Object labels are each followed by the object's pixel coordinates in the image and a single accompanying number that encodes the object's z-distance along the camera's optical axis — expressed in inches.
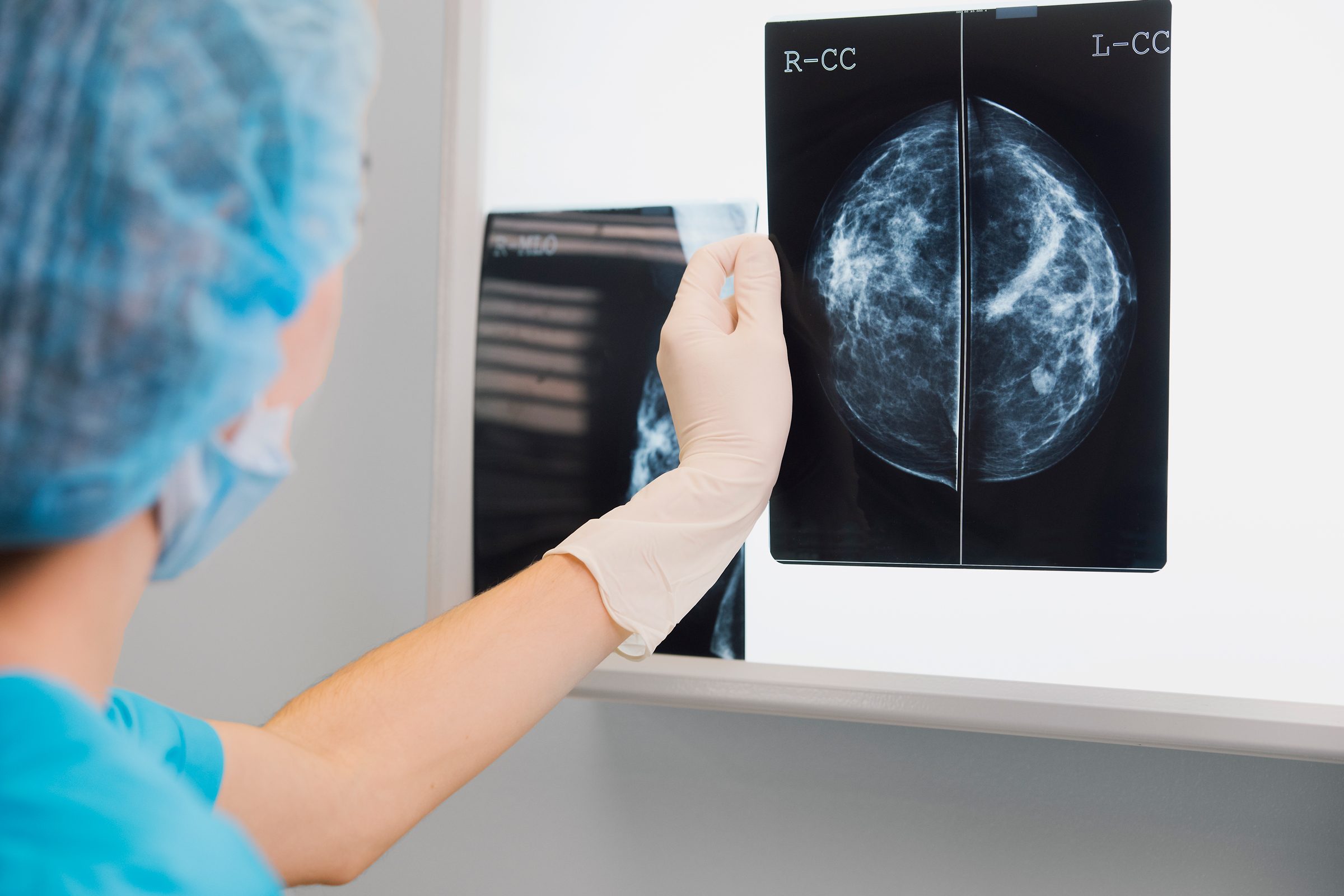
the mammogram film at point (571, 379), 32.9
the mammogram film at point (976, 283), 29.1
